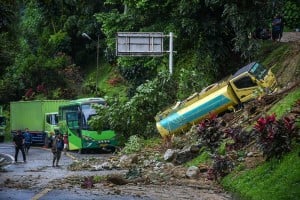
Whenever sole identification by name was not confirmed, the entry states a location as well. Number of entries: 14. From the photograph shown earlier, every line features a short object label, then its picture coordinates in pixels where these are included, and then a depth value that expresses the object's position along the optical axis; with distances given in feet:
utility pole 172.31
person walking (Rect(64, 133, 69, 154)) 127.95
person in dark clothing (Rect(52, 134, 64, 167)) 88.12
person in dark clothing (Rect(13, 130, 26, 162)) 99.76
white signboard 99.81
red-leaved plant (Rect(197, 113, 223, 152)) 64.54
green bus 117.70
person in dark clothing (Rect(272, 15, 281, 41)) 113.65
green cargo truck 155.43
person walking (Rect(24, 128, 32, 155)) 116.57
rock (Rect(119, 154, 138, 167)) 74.59
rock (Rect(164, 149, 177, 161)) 69.92
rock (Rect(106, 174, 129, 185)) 56.77
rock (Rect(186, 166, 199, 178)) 59.06
